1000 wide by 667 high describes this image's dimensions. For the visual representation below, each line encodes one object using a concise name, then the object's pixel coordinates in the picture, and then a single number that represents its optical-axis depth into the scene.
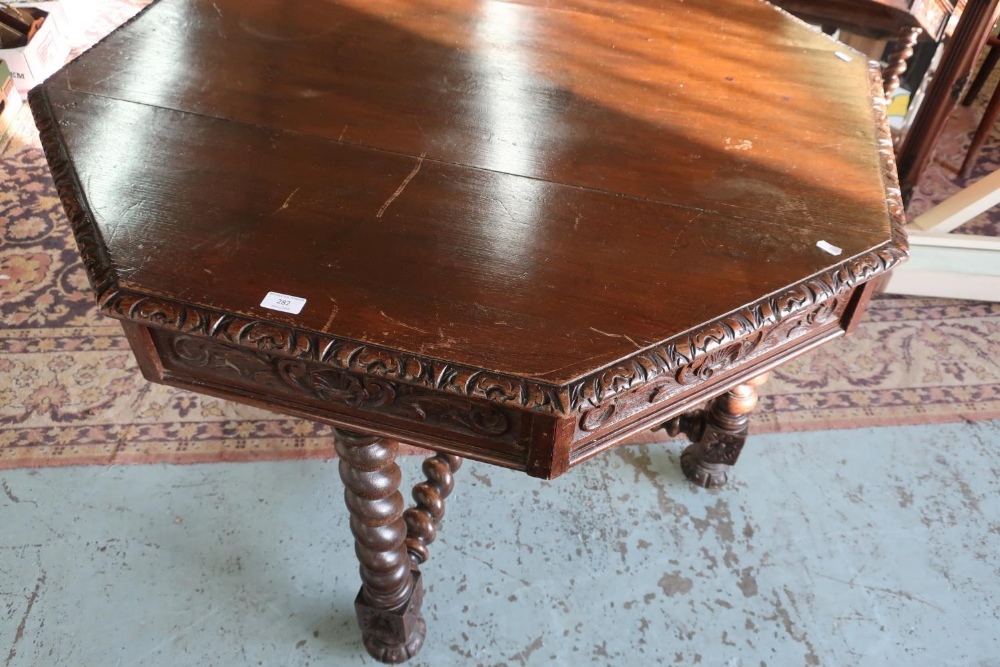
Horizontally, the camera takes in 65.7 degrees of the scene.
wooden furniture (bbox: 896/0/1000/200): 1.80
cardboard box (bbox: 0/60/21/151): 2.36
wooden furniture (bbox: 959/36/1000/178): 2.31
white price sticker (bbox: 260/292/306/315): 0.82
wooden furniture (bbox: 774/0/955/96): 1.66
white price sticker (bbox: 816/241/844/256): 0.92
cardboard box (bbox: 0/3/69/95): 2.38
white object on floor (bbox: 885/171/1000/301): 1.98
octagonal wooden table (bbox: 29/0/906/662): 0.82
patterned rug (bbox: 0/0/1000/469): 1.63
